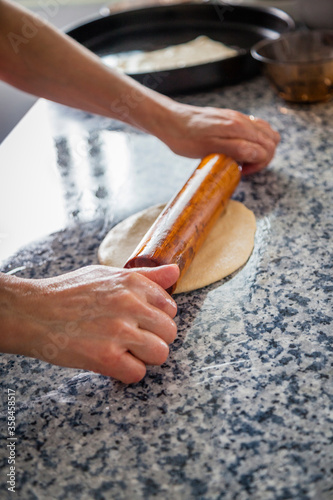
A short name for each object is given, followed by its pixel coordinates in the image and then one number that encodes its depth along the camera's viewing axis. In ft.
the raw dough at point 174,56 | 7.37
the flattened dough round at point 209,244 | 4.12
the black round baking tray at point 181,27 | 7.57
